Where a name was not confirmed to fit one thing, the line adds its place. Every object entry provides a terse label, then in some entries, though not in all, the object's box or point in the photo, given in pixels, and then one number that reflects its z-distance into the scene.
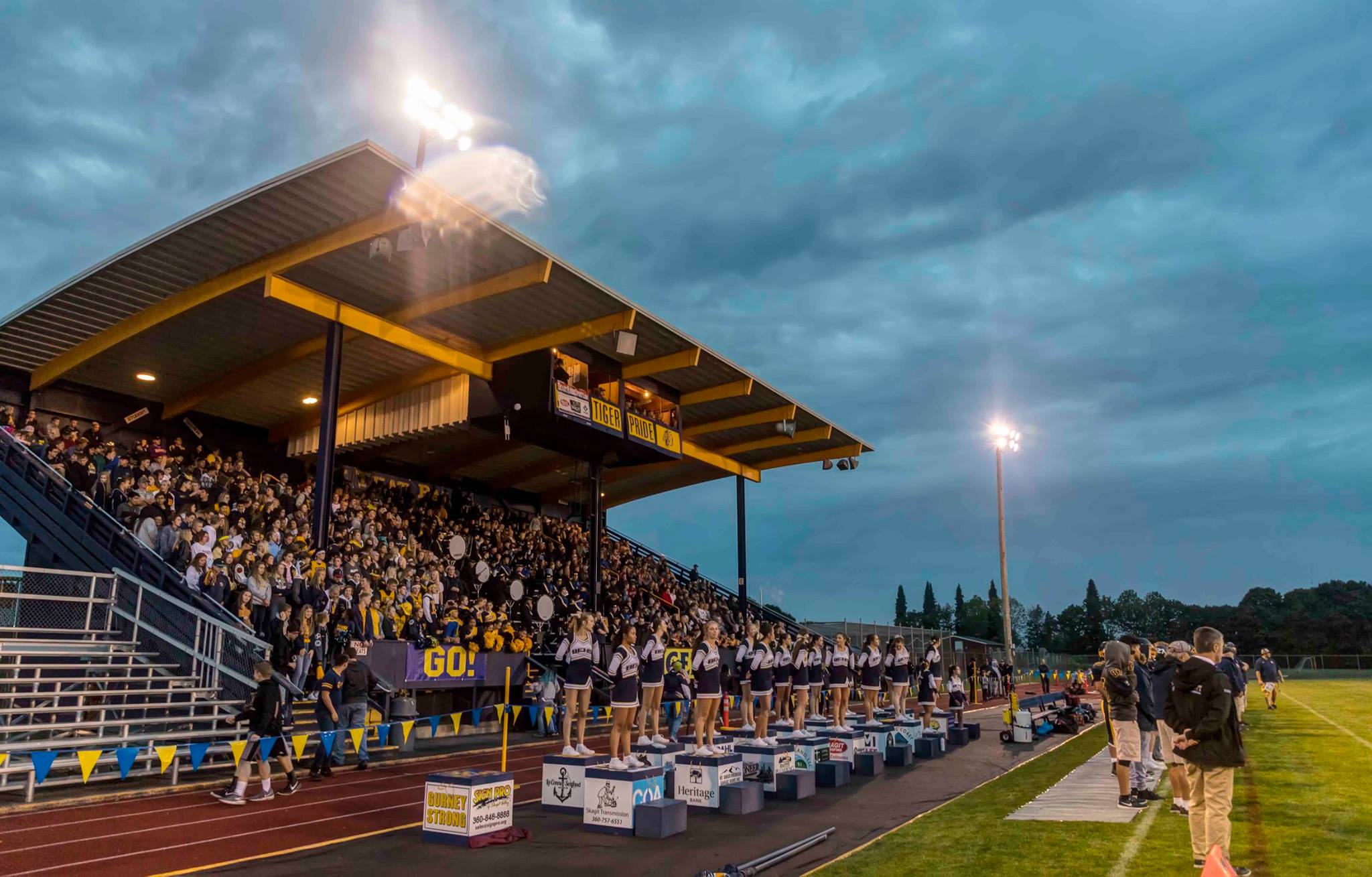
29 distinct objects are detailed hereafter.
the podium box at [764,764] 12.78
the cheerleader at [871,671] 19.66
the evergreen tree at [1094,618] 112.81
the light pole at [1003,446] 33.03
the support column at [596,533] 28.94
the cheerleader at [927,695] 20.95
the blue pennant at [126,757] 11.83
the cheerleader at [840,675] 18.66
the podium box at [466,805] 9.54
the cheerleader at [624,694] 12.12
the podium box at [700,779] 11.57
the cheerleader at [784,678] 18.66
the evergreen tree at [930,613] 151.12
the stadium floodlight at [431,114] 16.31
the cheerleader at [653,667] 13.95
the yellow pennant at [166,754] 12.16
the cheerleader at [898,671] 21.03
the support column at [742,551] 36.78
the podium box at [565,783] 11.49
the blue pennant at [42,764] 10.98
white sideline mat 10.12
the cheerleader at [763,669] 17.02
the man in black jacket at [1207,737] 6.99
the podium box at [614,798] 10.13
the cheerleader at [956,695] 23.75
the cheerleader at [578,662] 12.83
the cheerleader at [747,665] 17.86
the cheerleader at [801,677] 17.83
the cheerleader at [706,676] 13.79
